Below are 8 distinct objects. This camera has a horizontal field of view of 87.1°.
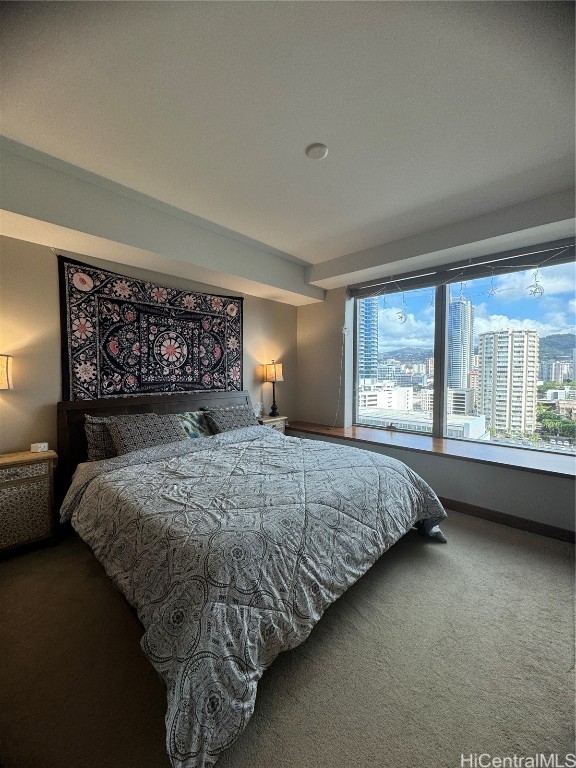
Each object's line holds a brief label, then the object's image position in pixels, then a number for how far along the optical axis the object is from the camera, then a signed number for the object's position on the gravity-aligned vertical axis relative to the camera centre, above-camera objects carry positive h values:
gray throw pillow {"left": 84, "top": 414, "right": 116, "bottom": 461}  2.40 -0.54
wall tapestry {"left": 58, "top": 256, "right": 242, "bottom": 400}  2.55 +0.35
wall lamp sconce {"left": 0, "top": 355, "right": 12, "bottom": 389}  2.16 +0.00
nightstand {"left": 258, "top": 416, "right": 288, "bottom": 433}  3.77 -0.63
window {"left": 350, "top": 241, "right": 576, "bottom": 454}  2.74 +0.26
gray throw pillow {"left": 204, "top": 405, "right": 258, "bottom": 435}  3.07 -0.48
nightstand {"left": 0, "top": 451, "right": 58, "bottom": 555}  2.07 -0.89
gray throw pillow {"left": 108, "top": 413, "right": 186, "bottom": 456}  2.39 -0.49
